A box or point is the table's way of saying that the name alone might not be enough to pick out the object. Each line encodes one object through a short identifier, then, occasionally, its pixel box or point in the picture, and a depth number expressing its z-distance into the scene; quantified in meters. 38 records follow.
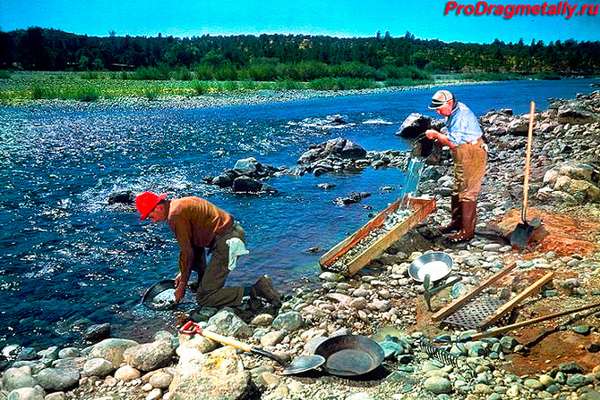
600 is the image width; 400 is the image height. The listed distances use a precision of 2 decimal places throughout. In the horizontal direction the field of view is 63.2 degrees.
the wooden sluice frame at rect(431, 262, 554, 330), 4.80
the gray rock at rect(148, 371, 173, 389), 4.34
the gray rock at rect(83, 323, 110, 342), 5.61
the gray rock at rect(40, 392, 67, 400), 4.27
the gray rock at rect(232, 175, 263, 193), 12.36
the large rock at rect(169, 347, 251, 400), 3.81
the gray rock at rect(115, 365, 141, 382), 4.56
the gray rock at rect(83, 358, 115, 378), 4.65
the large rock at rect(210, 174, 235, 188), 13.09
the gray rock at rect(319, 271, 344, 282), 6.59
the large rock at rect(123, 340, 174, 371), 4.63
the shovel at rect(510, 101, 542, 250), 6.76
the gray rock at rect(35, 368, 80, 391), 4.48
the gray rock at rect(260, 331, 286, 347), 5.02
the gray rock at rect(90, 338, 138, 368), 4.88
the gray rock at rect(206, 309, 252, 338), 5.21
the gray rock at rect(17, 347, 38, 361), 5.26
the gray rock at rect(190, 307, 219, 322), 5.73
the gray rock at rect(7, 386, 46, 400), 4.19
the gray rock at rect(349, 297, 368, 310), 5.67
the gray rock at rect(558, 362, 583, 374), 3.96
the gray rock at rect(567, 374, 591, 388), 3.80
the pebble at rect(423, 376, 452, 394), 3.93
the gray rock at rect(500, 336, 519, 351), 4.45
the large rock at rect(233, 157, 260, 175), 13.79
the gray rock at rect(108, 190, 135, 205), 11.45
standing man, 6.86
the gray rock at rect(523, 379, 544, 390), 3.85
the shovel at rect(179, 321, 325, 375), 4.31
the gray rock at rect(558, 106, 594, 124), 16.28
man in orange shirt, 5.38
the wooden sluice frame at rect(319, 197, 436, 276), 6.48
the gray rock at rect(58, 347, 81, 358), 5.18
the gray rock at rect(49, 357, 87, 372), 4.82
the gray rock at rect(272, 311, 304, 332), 5.30
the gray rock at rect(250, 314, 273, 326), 5.53
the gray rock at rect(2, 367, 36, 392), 4.45
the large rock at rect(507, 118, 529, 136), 16.84
